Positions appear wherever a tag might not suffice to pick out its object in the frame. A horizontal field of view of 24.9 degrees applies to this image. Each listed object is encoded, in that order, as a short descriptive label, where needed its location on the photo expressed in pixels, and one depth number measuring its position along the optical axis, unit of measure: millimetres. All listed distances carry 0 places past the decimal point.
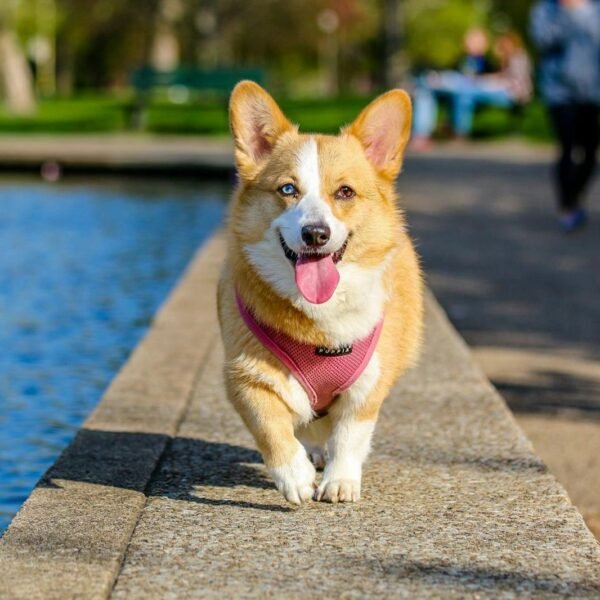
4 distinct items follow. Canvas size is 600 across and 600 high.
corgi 4273
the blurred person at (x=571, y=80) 12633
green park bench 28672
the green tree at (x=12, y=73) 40375
